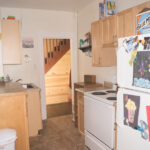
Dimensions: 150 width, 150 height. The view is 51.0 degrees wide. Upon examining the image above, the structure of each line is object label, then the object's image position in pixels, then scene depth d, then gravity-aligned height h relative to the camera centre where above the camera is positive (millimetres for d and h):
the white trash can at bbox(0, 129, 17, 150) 1572 -723
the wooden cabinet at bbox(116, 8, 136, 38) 1903 +550
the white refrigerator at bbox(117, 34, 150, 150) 1315 -239
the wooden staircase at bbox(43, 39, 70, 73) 5246 +577
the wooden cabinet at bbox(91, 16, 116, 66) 2330 +392
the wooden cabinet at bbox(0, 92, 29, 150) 1859 -575
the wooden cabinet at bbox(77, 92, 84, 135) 2830 -825
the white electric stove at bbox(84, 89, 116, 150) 2021 -742
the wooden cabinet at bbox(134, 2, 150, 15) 1697 +660
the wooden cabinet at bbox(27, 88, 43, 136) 2979 -841
